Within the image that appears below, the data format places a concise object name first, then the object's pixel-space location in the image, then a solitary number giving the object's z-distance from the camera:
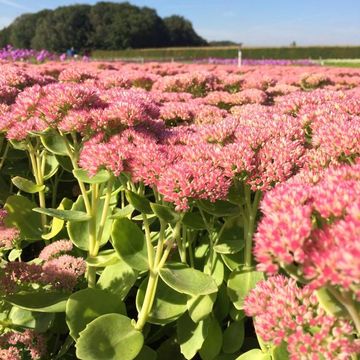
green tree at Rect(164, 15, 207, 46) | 79.69
